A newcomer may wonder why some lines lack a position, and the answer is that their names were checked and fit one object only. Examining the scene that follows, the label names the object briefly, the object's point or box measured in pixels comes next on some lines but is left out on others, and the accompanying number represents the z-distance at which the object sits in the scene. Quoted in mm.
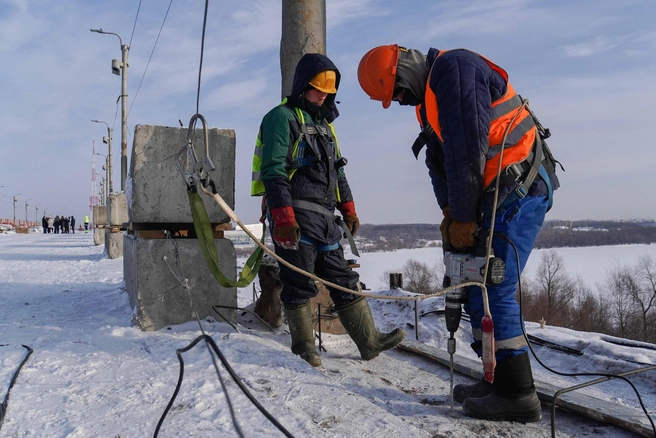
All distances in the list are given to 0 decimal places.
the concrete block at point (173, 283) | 3477
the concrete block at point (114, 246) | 12406
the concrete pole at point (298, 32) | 4387
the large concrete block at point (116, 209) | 12297
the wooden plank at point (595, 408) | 2131
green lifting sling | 3055
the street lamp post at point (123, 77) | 17953
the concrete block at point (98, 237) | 20086
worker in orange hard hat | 2229
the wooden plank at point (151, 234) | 3637
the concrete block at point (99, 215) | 17562
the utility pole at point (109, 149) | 29266
